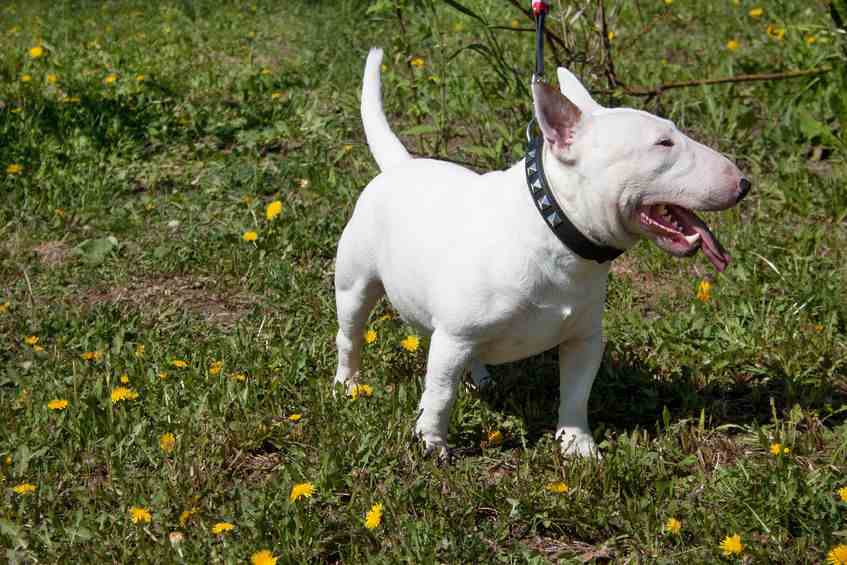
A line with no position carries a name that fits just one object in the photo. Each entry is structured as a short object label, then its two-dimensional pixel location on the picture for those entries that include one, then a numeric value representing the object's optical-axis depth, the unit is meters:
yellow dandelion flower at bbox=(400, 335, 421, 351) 3.86
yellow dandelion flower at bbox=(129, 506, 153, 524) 2.90
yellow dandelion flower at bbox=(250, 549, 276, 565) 2.74
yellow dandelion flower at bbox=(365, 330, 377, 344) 3.98
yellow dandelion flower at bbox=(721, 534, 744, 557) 2.71
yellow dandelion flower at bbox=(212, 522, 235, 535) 2.86
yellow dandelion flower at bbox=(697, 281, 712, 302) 4.21
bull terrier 2.79
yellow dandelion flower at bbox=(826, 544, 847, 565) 2.62
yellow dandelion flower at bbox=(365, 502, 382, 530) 2.88
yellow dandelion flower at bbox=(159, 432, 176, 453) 3.30
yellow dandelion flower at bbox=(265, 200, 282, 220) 5.04
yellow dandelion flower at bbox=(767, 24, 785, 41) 6.46
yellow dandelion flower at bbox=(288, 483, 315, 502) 3.00
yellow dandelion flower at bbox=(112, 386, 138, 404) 3.52
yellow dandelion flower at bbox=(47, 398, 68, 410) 3.48
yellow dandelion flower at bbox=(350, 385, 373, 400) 3.62
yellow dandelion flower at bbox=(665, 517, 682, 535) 2.84
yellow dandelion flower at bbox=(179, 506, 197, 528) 2.98
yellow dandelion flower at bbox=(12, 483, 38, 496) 3.08
